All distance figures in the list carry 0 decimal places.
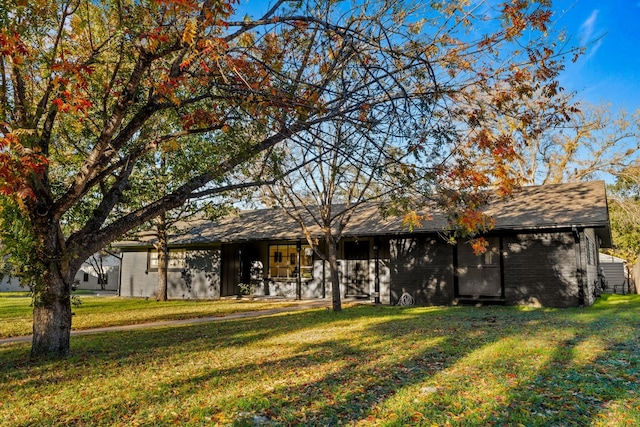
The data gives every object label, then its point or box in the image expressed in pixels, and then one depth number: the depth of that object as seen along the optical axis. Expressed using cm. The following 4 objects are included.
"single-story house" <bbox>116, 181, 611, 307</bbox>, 1361
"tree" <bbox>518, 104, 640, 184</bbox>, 2561
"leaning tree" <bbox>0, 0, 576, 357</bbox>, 582
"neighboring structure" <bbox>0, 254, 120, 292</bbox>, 3284
